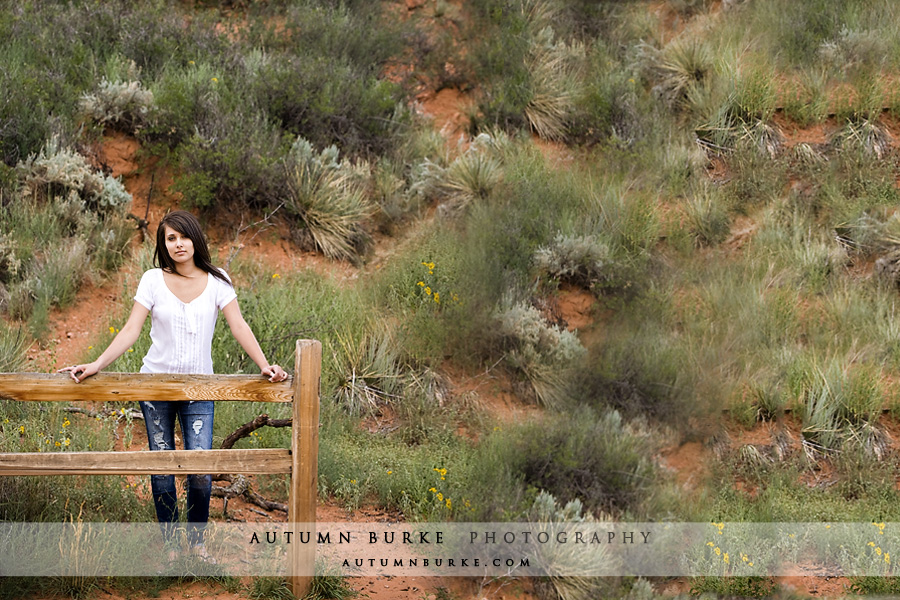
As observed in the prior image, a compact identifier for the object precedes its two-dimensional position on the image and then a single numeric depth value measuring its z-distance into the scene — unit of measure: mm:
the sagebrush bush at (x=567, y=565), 5082
